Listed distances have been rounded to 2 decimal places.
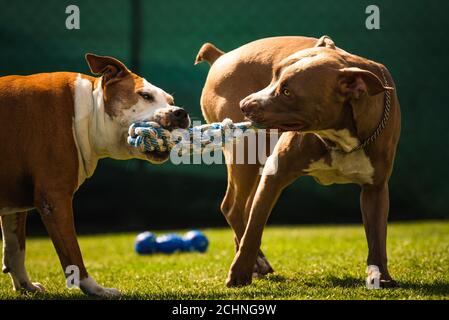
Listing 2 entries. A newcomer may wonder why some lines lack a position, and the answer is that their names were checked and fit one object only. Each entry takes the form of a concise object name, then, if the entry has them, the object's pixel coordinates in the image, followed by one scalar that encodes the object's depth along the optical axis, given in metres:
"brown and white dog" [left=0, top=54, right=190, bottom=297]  8.30
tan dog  8.37
